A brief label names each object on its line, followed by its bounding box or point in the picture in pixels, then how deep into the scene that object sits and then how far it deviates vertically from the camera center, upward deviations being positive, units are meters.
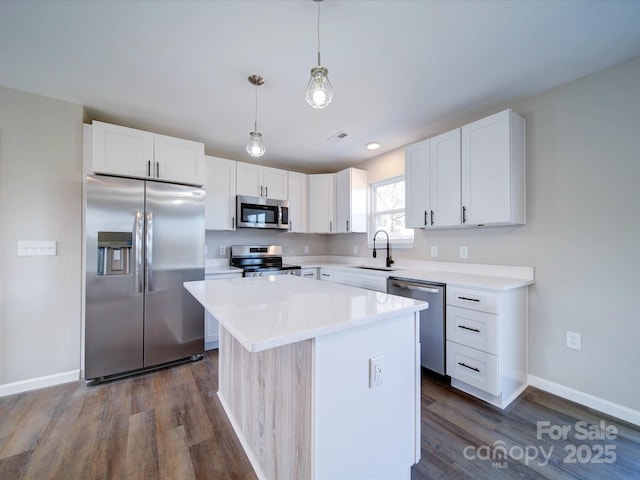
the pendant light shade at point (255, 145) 1.85 +0.69
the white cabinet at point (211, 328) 2.93 -1.01
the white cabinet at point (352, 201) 3.70 +0.58
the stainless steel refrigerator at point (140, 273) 2.29 -0.31
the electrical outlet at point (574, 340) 1.98 -0.77
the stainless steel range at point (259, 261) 3.27 -0.28
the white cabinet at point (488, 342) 1.91 -0.80
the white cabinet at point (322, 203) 3.98 +0.59
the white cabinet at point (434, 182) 2.46 +0.61
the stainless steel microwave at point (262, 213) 3.38 +0.39
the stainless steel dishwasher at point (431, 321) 2.24 -0.71
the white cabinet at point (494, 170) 2.12 +0.61
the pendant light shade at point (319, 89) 1.24 +0.74
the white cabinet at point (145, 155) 2.38 +0.86
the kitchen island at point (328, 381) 0.96 -0.61
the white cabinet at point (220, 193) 3.22 +0.61
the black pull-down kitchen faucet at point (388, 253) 3.40 -0.16
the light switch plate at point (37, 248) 2.19 -0.06
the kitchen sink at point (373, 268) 3.25 -0.35
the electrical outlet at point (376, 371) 1.11 -0.57
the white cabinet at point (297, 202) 3.88 +0.59
